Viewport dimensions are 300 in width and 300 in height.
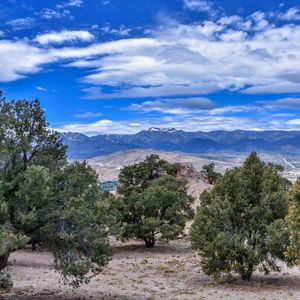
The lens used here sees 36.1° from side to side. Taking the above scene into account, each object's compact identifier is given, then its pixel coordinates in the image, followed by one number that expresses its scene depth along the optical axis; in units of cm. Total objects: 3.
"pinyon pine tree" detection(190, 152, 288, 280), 2939
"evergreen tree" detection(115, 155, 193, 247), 4931
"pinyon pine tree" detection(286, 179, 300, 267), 1947
